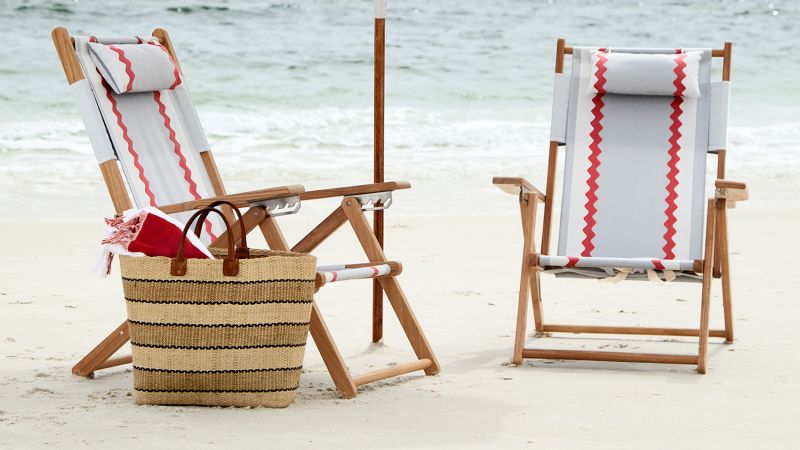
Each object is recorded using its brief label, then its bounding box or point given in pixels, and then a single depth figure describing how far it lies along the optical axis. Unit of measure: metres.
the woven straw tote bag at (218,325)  5.55
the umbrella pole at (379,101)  7.12
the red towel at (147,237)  5.66
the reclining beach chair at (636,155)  7.51
